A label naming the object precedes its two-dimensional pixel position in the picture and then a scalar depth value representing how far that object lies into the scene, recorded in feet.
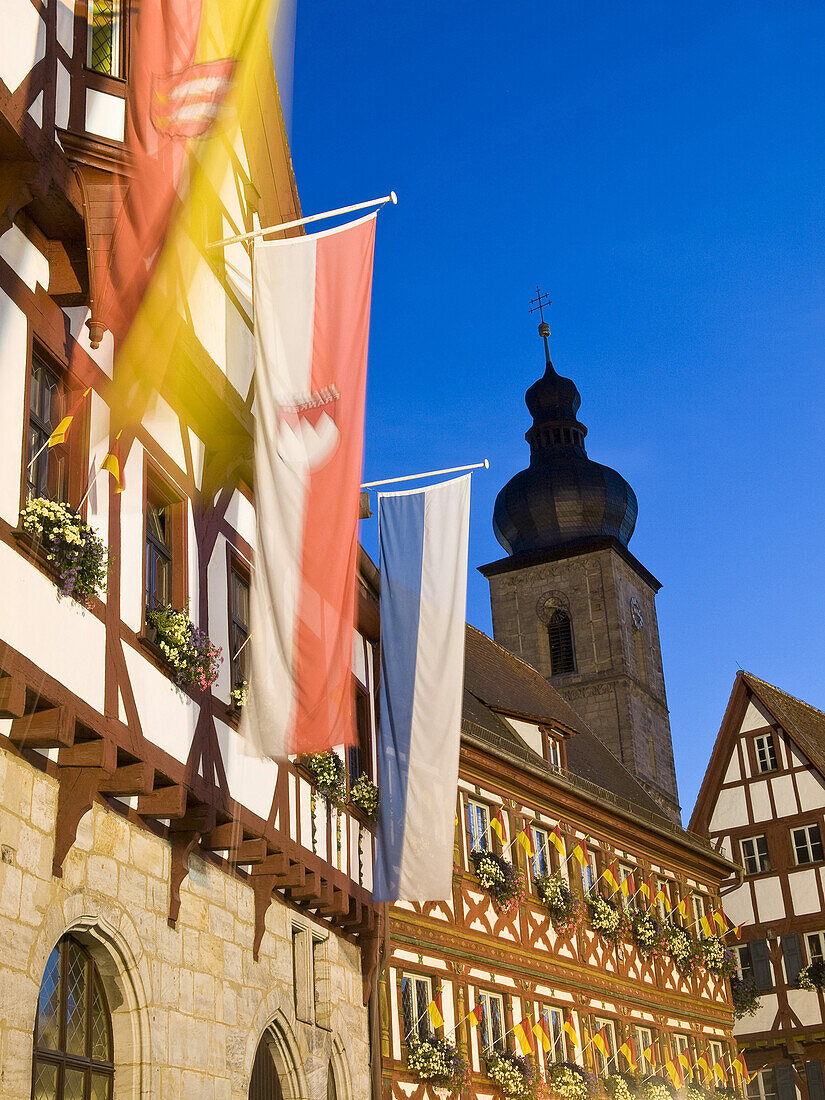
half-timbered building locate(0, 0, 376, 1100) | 33.76
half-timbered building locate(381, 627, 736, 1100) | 67.77
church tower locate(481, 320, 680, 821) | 184.03
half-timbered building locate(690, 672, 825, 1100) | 109.19
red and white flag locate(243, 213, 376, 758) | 37.11
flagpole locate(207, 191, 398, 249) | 43.88
